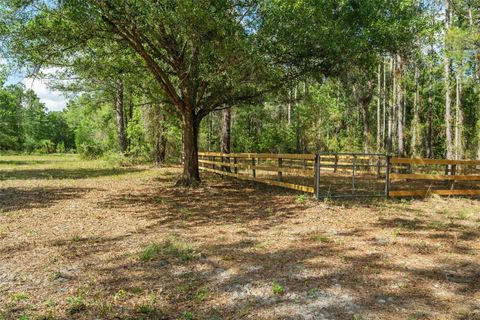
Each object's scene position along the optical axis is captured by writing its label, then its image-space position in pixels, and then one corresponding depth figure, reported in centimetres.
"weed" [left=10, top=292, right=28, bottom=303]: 369
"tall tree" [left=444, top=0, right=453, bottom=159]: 1583
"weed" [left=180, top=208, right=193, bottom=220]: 776
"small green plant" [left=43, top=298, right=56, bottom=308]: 357
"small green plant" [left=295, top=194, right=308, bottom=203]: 902
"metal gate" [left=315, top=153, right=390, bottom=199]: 944
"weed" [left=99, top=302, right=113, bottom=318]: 338
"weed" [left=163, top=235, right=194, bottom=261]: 500
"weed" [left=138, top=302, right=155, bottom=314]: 346
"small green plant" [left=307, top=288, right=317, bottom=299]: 371
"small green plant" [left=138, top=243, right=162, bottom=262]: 494
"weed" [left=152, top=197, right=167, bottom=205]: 952
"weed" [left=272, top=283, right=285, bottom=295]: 380
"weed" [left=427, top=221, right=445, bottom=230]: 672
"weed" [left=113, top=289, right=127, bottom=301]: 372
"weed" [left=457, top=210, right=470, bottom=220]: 766
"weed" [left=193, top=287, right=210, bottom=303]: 370
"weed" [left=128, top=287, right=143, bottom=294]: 387
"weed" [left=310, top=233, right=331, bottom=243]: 585
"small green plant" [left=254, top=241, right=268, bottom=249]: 550
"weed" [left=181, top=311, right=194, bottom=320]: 332
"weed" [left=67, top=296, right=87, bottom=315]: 346
